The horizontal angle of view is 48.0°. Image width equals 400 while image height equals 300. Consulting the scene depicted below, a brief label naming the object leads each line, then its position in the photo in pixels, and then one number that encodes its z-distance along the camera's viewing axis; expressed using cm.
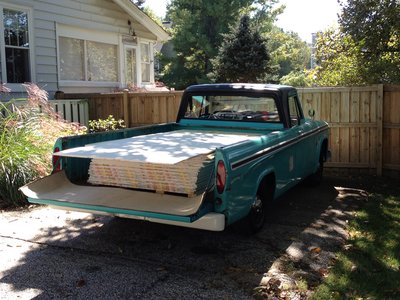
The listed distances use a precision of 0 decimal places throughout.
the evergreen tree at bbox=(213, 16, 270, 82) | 2059
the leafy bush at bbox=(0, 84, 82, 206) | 659
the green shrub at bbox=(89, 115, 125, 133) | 1052
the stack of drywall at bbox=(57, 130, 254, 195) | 438
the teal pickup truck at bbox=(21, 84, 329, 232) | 423
